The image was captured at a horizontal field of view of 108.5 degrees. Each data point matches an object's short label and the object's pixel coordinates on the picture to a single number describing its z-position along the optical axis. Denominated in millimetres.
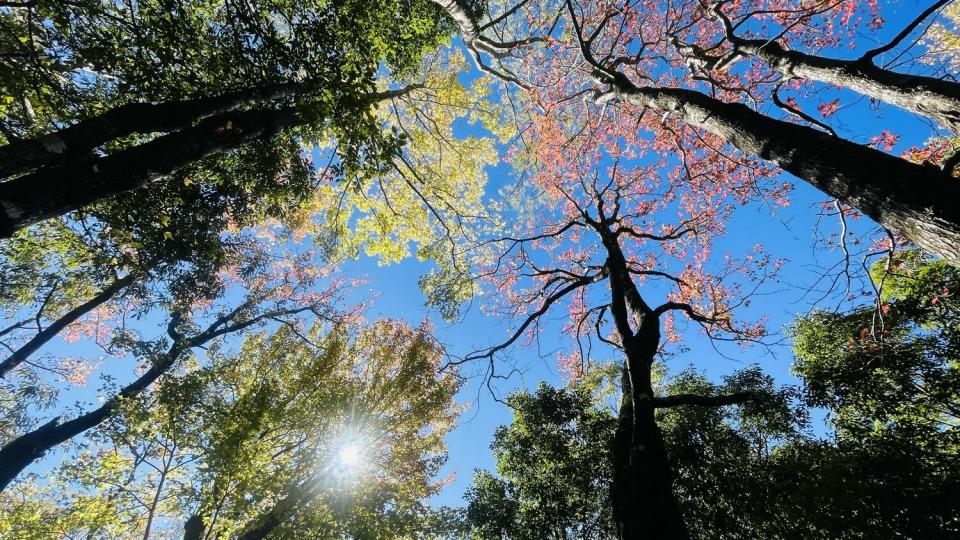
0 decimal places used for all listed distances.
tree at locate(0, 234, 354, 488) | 8438
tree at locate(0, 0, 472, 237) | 3178
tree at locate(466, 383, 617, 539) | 9852
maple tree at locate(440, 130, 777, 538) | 3402
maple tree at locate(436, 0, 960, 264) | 2174
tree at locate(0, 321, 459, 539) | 6676
